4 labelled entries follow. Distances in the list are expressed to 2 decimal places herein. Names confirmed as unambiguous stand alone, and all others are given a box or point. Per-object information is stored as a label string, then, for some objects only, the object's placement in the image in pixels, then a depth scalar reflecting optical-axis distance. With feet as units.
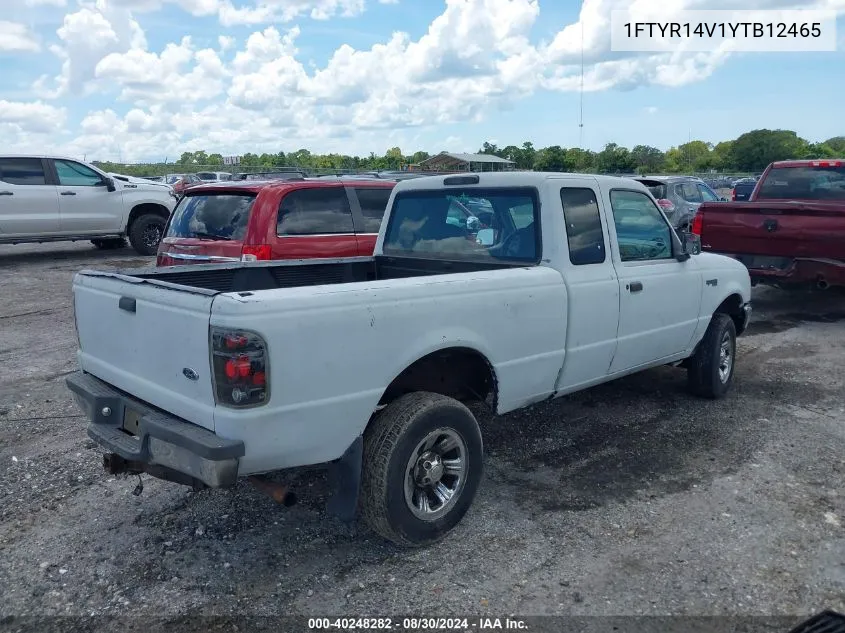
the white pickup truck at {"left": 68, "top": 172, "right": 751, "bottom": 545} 9.59
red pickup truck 27.07
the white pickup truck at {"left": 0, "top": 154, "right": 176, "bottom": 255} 41.04
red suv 22.31
